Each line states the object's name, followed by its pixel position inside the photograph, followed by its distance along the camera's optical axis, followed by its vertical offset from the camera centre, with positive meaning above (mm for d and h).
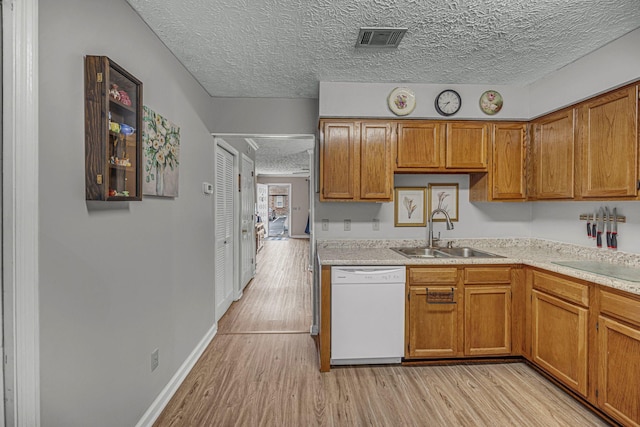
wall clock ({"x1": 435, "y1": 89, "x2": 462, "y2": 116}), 2834 +981
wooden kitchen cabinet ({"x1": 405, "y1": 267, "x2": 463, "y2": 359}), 2551 -868
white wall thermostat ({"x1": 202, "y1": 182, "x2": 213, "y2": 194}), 2895 +200
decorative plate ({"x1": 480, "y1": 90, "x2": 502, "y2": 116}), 2865 +1002
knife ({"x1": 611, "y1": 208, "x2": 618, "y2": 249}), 2357 -181
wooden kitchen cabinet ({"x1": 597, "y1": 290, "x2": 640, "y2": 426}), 1716 -858
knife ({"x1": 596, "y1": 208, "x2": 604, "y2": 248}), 2464 -142
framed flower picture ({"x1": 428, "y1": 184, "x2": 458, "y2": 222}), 3193 +99
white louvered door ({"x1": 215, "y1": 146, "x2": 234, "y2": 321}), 3486 -274
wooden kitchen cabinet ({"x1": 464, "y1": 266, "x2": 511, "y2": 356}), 2568 -848
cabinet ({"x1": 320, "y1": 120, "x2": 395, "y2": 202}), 2801 +452
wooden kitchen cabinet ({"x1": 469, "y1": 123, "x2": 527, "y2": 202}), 2869 +455
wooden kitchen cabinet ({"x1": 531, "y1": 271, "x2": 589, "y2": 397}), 2029 -845
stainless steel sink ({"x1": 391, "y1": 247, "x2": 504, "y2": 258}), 2964 -416
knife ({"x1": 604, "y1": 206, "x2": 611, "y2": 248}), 2396 -108
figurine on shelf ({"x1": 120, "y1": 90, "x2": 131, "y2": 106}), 1502 +545
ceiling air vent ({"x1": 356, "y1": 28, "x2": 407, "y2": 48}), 1945 +1130
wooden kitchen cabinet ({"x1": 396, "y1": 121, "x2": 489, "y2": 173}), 2830 +585
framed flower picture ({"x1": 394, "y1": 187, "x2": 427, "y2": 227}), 3168 +35
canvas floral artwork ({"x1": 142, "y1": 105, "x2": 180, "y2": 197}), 1836 +354
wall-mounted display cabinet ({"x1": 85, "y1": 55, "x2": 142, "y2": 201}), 1346 +357
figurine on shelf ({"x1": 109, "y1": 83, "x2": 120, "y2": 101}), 1431 +548
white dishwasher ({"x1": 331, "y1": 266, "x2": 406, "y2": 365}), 2520 -844
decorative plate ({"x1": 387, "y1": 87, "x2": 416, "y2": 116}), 2801 +979
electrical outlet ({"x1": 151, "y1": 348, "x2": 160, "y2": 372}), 1955 -972
